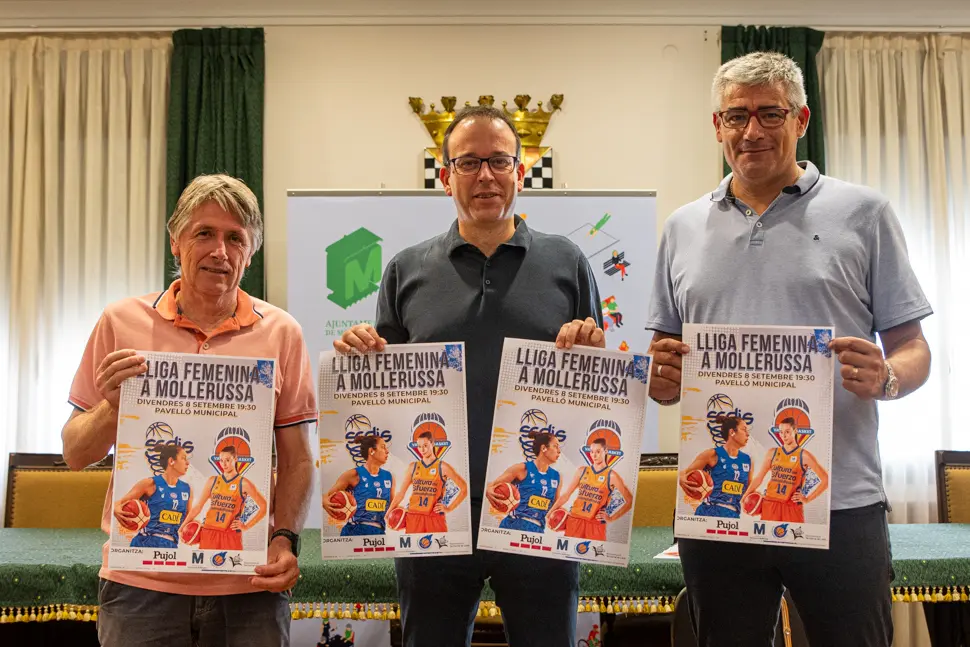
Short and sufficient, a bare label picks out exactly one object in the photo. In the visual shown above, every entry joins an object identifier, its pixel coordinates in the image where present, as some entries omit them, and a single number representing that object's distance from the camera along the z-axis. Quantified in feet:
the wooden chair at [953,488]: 13.03
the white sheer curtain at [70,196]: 16.58
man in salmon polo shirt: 5.98
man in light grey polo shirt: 6.01
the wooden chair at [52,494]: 12.80
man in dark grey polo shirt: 6.43
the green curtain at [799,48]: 16.57
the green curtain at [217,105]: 16.47
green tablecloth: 9.69
